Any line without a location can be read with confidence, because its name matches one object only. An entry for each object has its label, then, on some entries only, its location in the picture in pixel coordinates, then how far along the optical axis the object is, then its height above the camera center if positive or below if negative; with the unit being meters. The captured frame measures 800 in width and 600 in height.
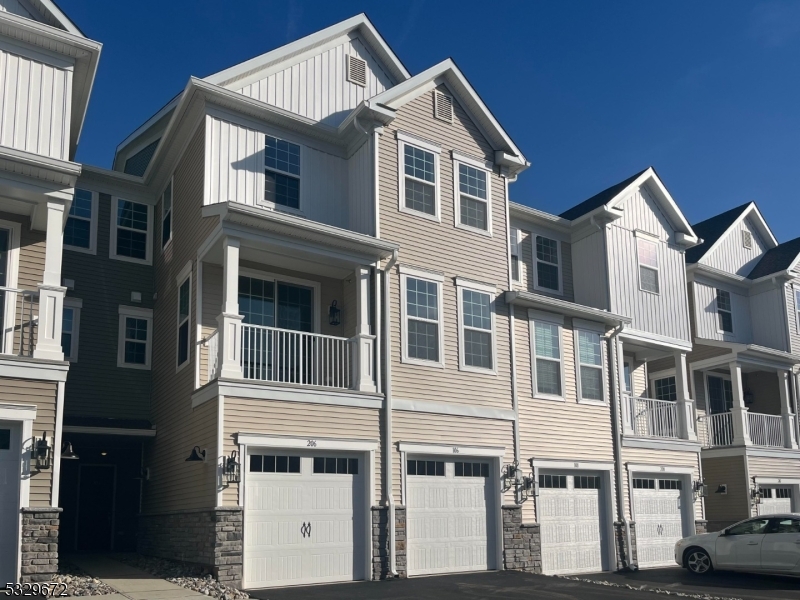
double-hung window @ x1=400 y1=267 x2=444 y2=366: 16.23 +3.09
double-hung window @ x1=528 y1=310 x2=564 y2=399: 18.39 +2.59
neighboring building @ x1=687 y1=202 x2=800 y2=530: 22.94 +3.04
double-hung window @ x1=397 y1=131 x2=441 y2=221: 17.12 +6.17
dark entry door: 18.44 -0.66
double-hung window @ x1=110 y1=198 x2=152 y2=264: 18.53 +5.55
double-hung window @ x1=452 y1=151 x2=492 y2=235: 18.06 +6.11
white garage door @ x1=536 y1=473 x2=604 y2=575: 17.69 -1.14
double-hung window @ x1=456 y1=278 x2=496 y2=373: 17.17 +3.03
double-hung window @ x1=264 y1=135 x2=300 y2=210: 16.64 +6.08
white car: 15.95 -1.59
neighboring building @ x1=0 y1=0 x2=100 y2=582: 11.93 +3.80
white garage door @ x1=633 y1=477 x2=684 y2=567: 19.52 -1.20
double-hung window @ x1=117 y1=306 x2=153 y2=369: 17.88 +3.06
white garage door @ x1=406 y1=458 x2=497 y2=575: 15.42 -0.82
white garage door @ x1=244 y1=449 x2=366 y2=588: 13.52 -0.73
